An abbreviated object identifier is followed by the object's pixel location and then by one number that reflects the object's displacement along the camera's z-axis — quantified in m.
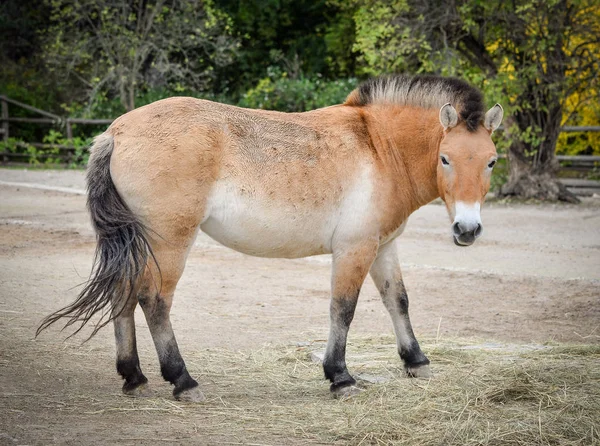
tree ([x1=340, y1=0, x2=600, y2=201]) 16.38
